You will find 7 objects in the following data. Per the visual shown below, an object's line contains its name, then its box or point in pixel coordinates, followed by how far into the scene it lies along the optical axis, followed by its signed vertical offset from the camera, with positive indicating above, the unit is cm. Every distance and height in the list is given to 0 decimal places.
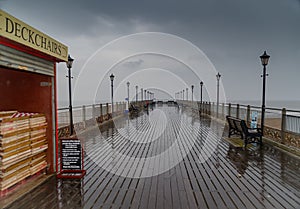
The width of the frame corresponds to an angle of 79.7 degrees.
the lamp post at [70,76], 809 +103
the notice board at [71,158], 382 -129
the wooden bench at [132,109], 2108 -121
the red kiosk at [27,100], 278 -5
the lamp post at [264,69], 681 +119
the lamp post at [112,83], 1513 +134
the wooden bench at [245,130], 610 -112
